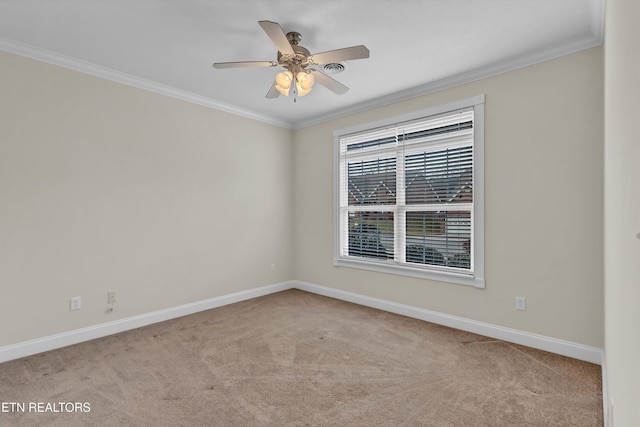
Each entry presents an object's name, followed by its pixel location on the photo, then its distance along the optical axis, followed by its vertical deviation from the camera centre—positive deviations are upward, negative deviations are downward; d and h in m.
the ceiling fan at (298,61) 2.26 +1.12
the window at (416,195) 3.37 +0.17
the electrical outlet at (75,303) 3.04 -0.88
